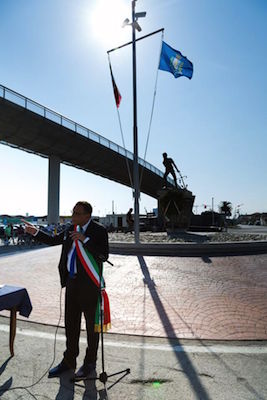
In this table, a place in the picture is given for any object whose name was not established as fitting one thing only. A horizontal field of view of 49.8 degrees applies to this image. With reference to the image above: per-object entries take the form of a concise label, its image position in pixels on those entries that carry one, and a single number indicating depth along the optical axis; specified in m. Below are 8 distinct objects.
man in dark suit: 3.06
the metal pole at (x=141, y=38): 12.94
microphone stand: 2.87
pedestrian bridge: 25.75
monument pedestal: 20.47
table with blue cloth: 3.46
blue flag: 12.30
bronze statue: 21.11
